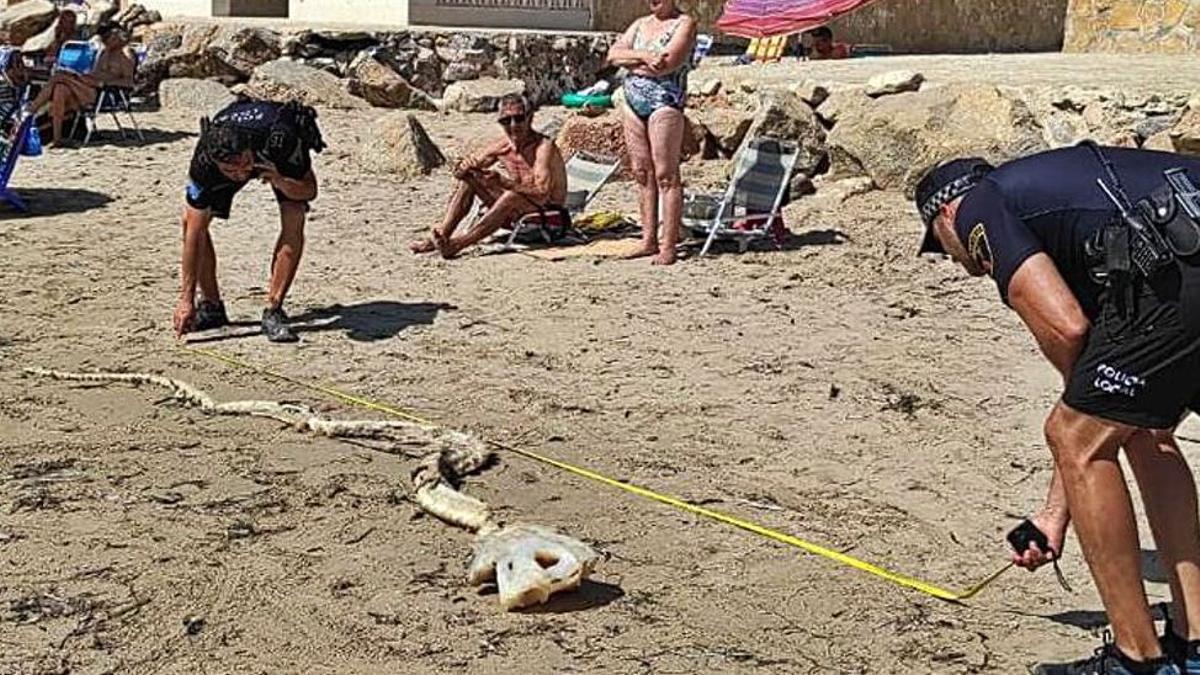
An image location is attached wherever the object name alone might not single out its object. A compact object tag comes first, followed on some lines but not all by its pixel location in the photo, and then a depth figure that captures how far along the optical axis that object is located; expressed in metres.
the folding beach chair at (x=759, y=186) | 9.52
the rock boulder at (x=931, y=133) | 10.35
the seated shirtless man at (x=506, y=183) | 9.28
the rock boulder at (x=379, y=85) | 15.34
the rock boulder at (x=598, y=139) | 11.65
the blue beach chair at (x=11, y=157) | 10.31
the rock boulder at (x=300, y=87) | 14.87
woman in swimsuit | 8.90
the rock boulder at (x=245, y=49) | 15.77
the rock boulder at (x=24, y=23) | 18.05
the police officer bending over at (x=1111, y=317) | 3.35
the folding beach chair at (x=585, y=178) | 10.28
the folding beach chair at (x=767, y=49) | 18.38
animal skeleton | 4.14
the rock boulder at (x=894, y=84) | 11.59
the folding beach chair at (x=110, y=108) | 13.09
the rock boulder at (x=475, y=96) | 15.52
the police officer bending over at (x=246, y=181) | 6.87
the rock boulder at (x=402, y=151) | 11.98
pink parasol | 16.44
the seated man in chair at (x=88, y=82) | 12.46
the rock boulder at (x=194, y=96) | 15.09
